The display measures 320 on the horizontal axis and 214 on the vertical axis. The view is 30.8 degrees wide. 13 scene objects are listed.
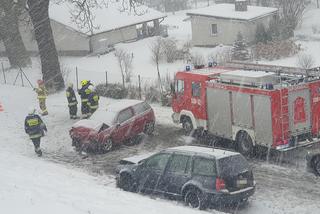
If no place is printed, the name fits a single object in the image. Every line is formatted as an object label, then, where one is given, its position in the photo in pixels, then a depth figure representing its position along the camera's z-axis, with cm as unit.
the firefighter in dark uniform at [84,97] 2367
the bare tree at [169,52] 4141
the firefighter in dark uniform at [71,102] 2448
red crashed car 1992
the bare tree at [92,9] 2872
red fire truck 1720
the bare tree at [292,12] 5311
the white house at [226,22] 4638
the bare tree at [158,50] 3950
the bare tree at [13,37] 3838
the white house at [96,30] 4738
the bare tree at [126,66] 3231
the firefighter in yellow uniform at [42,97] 2555
